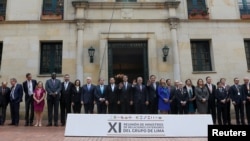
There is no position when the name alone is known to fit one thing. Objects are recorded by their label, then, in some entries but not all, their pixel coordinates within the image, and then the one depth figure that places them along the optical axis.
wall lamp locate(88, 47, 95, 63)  15.15
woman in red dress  11.90
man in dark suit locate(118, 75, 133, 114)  11.77
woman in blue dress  11.65
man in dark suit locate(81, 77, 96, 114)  11.91
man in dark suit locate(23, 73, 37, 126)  12.20
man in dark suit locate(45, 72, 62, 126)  11.98
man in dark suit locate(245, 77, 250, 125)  11.88
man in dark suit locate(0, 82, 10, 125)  12.27
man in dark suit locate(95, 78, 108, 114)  11.83
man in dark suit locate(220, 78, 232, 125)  11.88
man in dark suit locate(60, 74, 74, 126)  12.14
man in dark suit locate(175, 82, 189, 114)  11.66
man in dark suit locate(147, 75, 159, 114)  11.78
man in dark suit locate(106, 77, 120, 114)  11.80
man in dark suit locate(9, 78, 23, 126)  12.15
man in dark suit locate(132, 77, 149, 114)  11.70
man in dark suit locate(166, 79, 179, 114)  11.80
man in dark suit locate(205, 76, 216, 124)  11.98
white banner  8.18
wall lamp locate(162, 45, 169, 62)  15.30
